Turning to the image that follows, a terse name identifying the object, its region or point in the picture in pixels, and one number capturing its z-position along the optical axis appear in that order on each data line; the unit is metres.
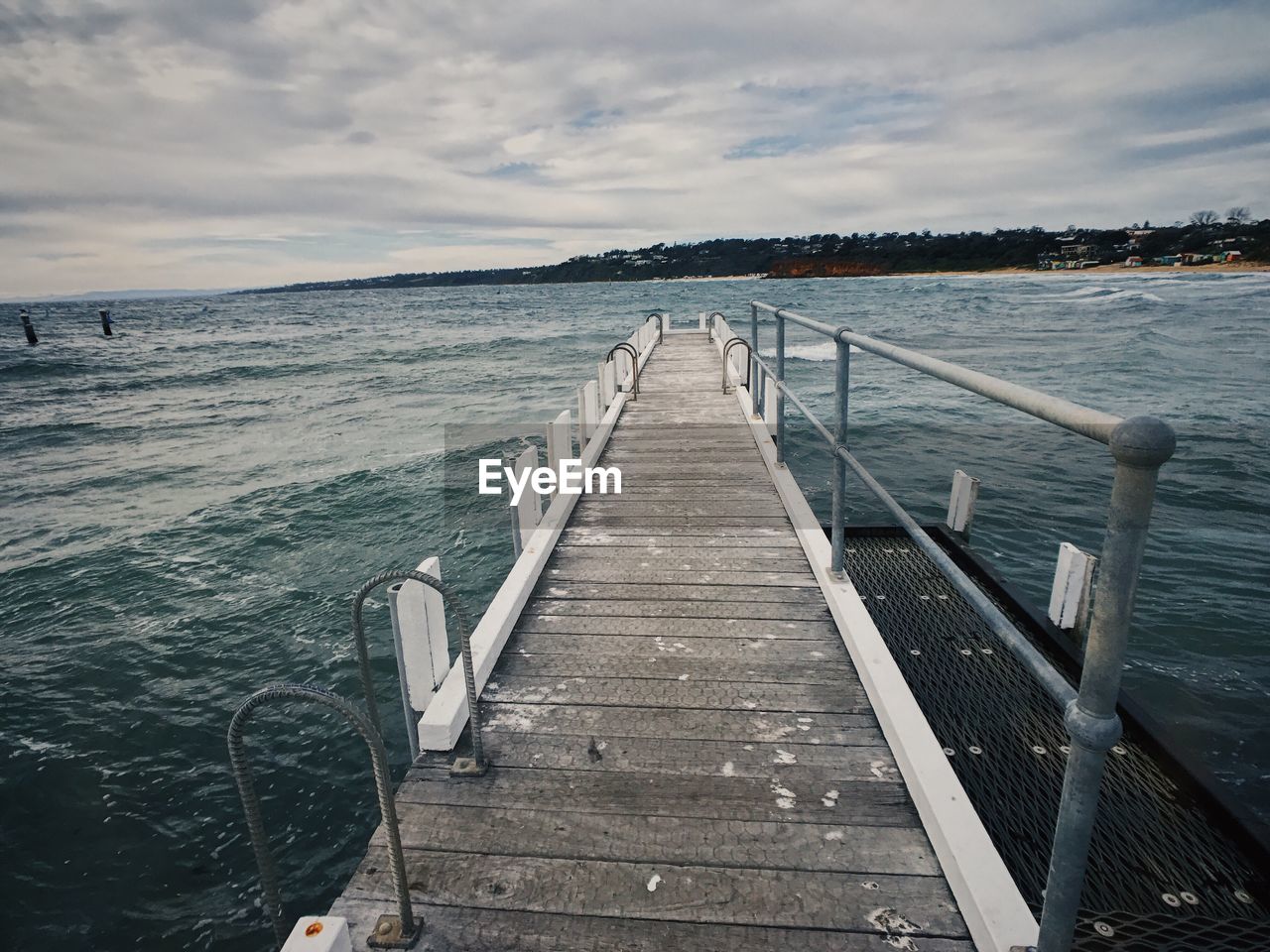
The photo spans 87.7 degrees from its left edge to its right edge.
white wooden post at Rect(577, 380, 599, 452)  6.90
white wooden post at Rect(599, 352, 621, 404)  9.16
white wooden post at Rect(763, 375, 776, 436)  7.45
